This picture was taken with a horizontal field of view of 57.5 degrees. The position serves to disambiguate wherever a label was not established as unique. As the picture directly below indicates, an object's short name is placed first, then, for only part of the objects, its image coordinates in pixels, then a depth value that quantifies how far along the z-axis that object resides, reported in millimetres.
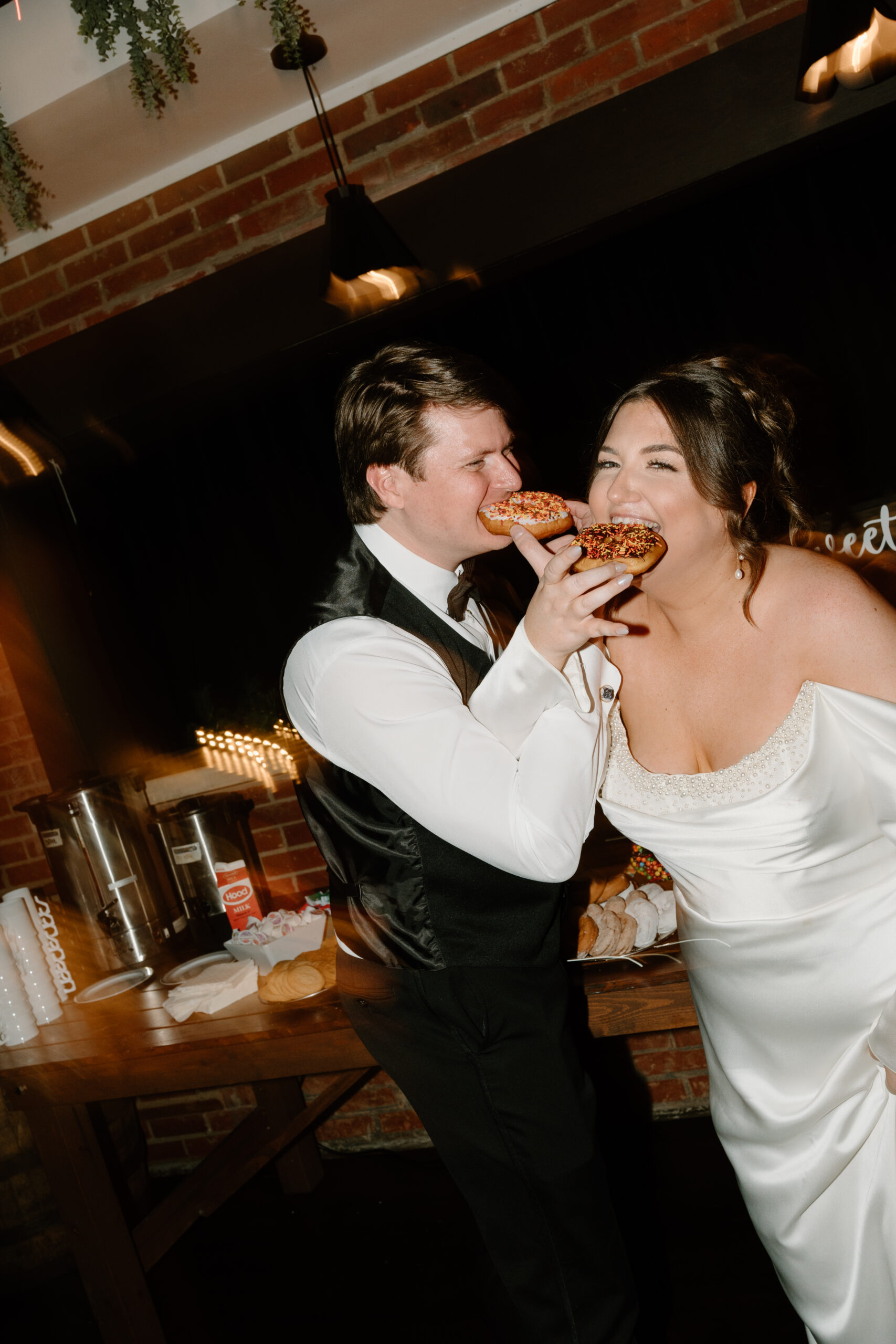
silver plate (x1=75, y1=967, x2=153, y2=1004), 2748
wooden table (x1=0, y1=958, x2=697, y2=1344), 2148
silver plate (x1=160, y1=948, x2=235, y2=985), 2713
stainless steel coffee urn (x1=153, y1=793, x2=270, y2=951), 2939
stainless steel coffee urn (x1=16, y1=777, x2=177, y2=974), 2949
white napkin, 2449
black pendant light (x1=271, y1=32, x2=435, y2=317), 2572
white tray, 2568
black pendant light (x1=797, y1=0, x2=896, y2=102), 2107
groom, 1499
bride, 1470
